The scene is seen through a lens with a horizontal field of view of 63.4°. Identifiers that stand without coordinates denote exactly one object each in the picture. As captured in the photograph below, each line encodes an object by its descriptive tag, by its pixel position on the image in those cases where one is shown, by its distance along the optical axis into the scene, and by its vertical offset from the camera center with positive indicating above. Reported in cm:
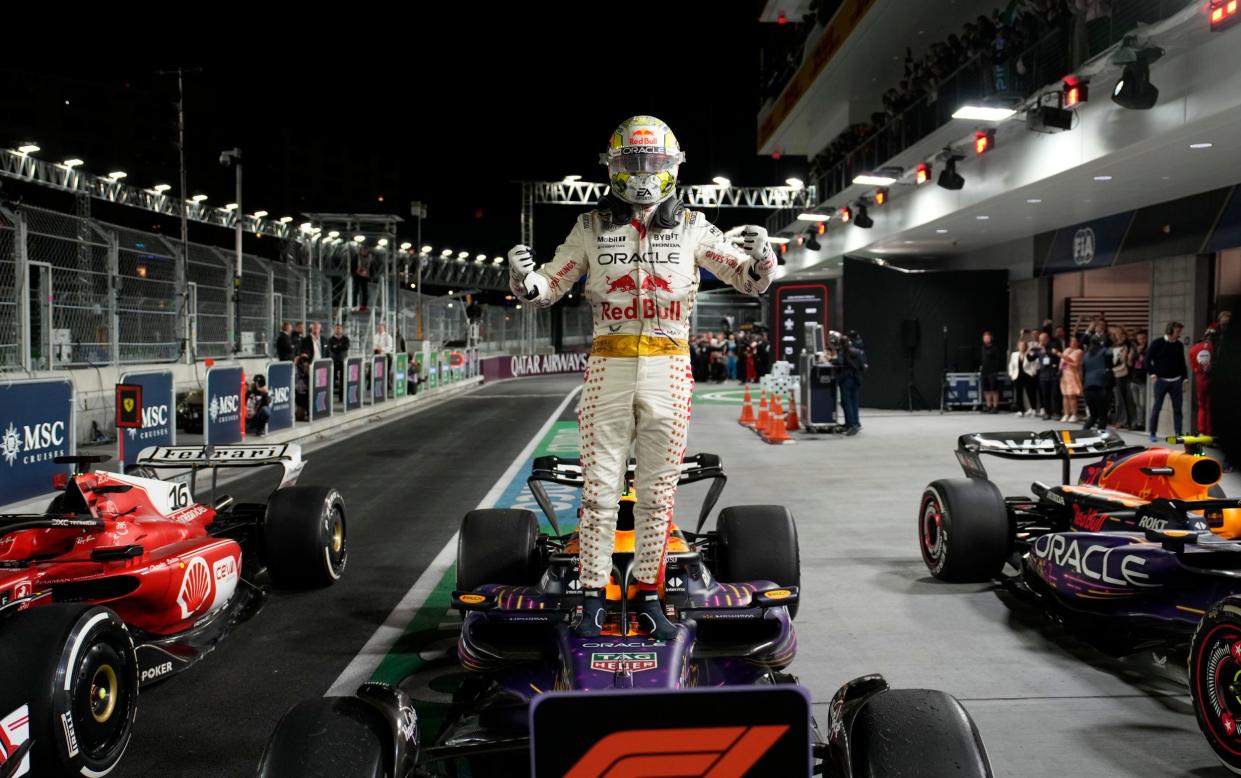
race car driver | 393 +12
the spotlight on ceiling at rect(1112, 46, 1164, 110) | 1142 +314
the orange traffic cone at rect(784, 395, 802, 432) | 1894 -123
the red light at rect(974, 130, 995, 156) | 1580 +341
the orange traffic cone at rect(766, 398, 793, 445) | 1638 -124
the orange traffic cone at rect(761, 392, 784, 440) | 1661 -104
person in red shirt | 1468 -23
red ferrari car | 344 -107
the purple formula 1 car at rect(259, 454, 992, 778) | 219 -98
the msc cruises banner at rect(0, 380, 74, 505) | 904 -76
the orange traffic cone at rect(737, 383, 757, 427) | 1958 -119
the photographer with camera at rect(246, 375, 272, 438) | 1569 -85
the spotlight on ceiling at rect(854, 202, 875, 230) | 2380 +324
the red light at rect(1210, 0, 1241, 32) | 959 +330
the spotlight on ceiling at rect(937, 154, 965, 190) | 1752 +314
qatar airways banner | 4166 -48
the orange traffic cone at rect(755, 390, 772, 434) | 1743 -114
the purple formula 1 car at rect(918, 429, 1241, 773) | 388 -101
